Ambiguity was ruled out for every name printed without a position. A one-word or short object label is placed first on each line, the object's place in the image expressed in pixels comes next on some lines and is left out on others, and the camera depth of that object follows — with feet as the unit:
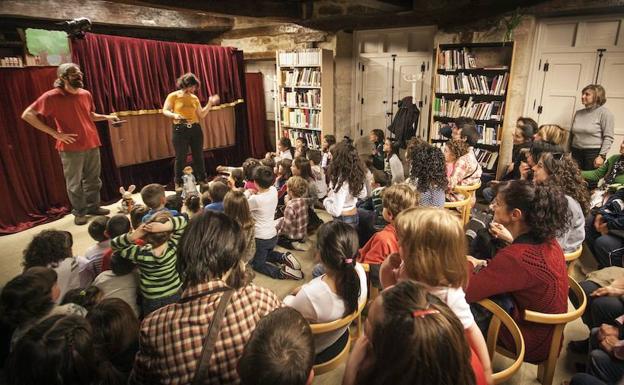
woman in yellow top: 16.24
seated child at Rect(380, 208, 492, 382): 4.89
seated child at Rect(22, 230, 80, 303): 6.73
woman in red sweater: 5.33
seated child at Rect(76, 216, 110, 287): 7.80
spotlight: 14.05
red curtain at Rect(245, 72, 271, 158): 23.68
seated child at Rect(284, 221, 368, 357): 5.39
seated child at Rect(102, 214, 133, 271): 7.70
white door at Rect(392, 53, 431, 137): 19.55
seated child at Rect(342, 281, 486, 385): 2.94
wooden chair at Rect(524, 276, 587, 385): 5.24
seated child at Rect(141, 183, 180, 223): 9.34
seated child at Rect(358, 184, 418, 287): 7.18
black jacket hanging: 19.10
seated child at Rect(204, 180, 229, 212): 10.48
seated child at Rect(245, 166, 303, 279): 9.94
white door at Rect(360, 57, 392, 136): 20.88
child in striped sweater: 6.59
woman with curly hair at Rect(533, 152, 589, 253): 7.61
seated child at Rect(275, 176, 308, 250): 10.99
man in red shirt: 12.66
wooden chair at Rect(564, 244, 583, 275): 7.07
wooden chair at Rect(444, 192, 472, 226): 10.36
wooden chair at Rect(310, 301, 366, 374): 5.15
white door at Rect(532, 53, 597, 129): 15.15
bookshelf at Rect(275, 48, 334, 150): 20.26
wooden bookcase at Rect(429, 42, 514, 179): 16.22
